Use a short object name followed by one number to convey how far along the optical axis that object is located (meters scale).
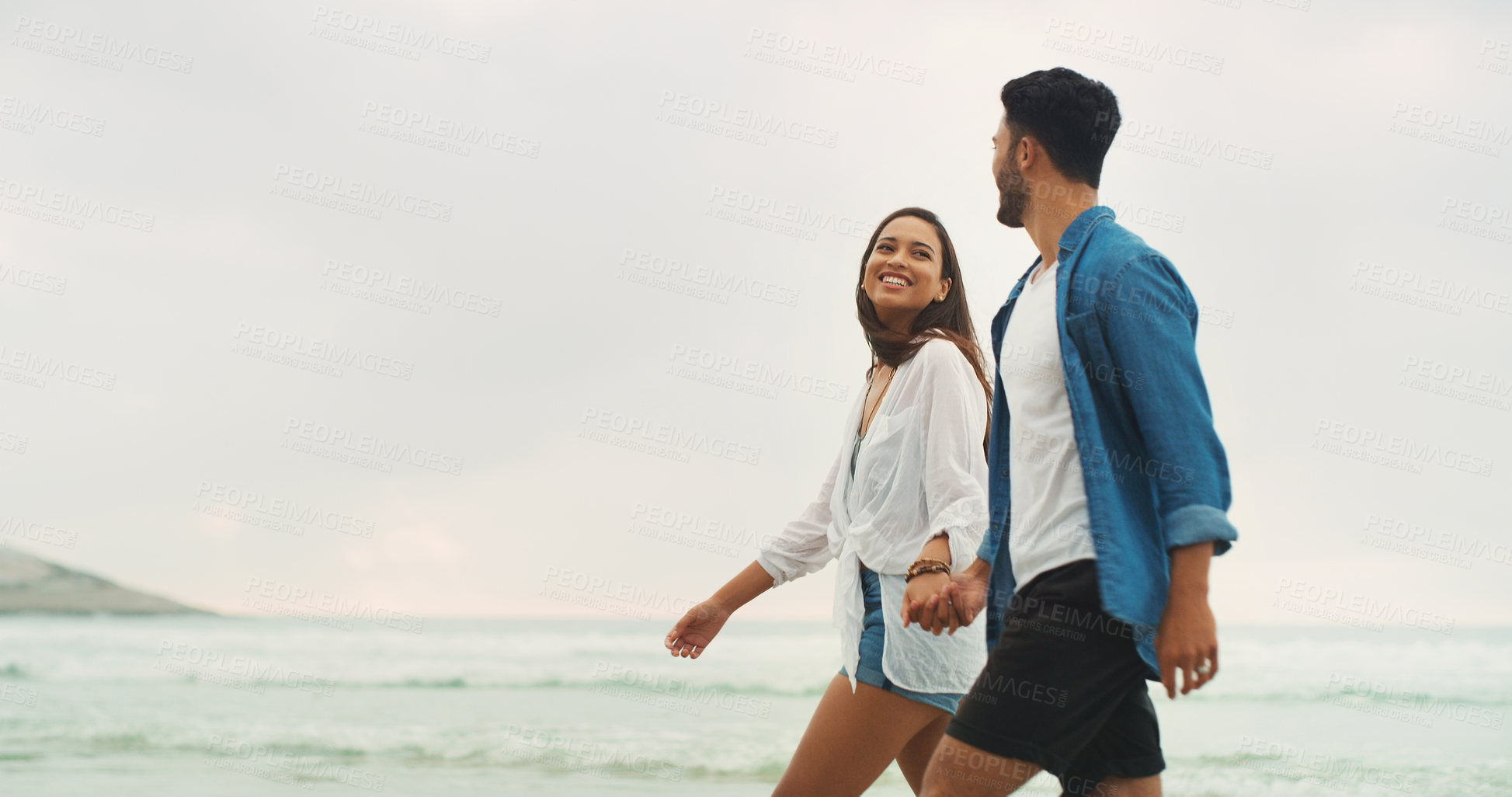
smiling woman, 2.51
